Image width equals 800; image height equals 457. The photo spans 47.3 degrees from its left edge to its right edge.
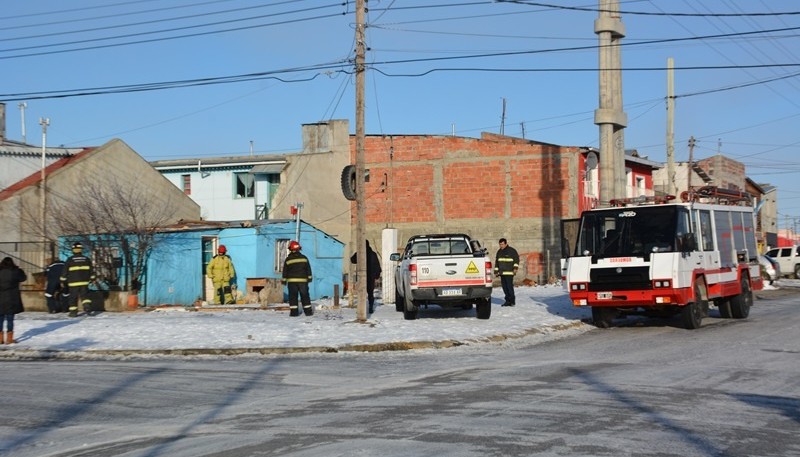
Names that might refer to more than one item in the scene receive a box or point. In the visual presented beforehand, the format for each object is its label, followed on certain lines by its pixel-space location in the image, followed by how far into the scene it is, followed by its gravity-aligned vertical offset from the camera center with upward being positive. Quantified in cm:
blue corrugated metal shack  3173 +72
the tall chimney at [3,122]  4562 +790
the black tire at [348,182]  2075 +203
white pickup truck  2094 -21
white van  5103 +6
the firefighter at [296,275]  2275 -7
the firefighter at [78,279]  2502 -4
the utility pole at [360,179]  2014 +203
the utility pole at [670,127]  3766 +563
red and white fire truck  1923 +16
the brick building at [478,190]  4509 +405
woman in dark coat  1875 -30
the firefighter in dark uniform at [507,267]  2525 +2
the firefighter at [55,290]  2659 -34
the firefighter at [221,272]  2825 +8
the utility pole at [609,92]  2736 +523
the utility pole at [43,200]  3584 +309
